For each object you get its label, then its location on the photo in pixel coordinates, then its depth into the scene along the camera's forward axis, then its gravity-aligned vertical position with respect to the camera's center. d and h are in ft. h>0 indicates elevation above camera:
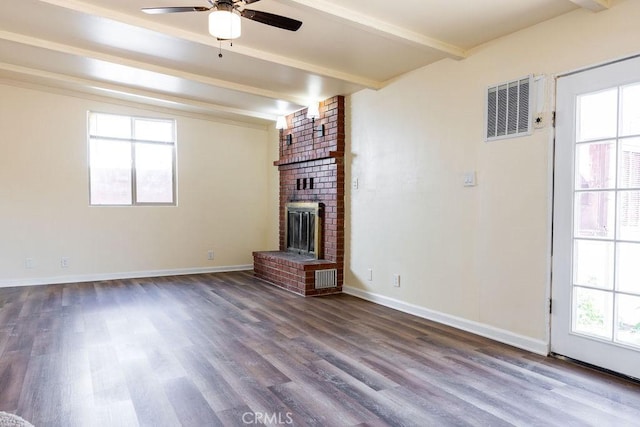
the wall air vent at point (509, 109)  10.22 +2.46
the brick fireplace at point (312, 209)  16.71 -0.40
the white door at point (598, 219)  8.41 -0.42
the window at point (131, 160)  18.79 +1.97
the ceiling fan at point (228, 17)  7.74 +3.79
